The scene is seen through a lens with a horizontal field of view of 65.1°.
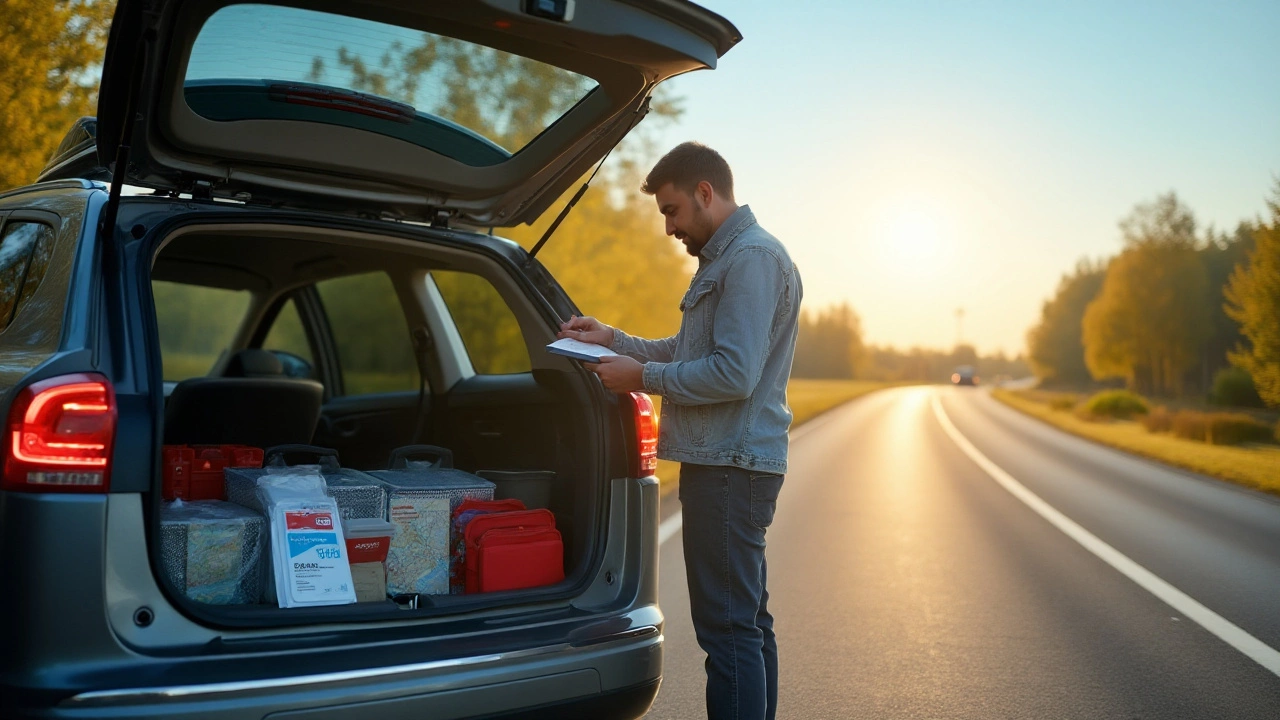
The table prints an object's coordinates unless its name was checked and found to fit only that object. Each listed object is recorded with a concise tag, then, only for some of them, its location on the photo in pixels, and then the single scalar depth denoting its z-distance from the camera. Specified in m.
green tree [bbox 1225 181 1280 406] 25.53
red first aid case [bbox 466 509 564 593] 3.07
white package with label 2.70
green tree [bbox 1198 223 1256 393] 74.69
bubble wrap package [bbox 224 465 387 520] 3.09
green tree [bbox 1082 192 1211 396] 55.31
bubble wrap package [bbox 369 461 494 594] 3.09
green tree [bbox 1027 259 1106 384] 105.75
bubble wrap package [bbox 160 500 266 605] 2.66
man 2.95
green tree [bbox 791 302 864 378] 147.38
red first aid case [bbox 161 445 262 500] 3.26
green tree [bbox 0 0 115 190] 9.13
